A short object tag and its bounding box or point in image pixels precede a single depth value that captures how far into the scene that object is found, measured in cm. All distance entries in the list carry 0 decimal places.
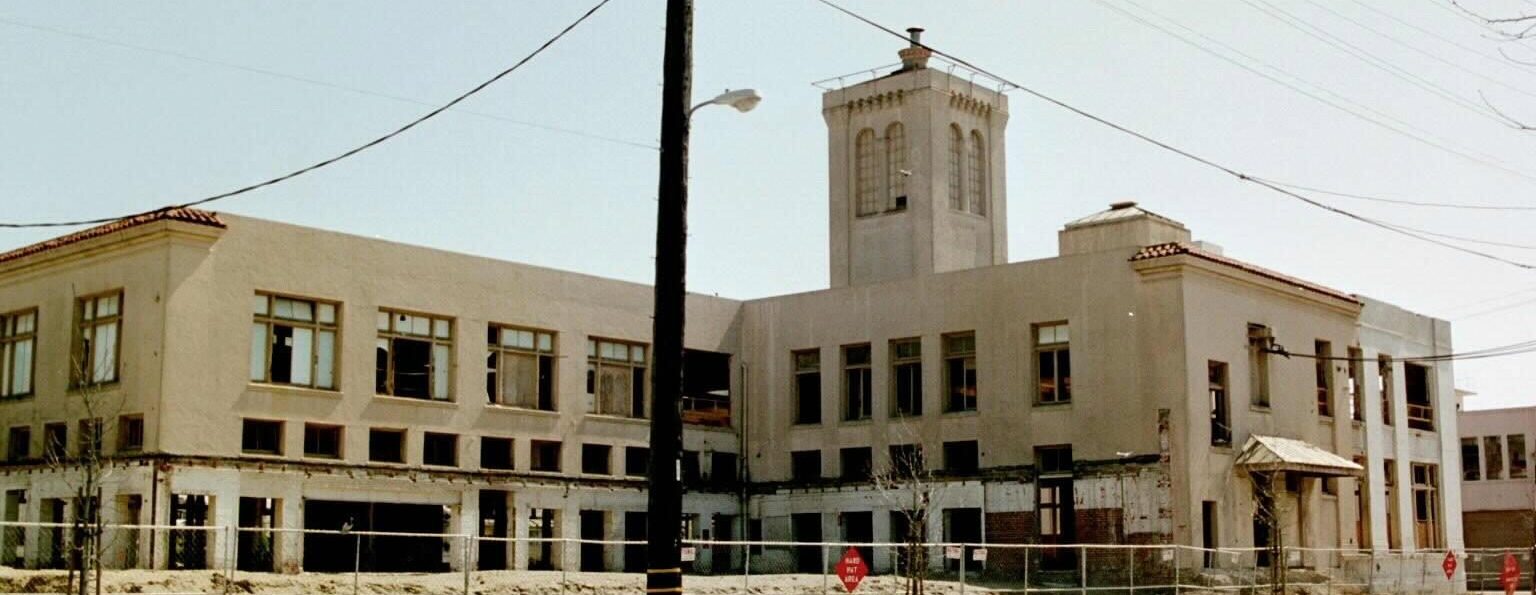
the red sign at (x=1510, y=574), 4212
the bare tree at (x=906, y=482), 5025
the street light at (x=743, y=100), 1967
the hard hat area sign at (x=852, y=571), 3241
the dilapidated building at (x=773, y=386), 4297
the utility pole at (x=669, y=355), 1872
